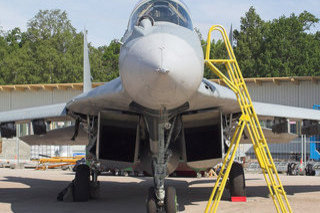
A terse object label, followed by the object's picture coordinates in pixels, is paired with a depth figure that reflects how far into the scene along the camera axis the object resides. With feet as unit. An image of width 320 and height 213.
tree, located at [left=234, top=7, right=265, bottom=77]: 172.55
